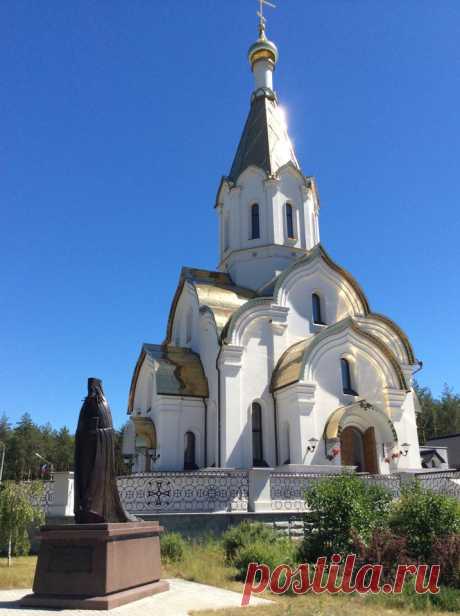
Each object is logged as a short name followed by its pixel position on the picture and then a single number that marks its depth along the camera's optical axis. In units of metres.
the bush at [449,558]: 7.58
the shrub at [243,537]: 9.54
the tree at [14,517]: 10.11
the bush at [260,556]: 8.54
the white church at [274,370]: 16.78
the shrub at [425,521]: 8.50
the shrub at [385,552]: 8.05
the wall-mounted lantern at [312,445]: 15.98
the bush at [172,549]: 9.75
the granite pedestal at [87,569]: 6.28
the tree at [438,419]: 43.75
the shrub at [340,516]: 9.26
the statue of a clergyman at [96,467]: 6.98
